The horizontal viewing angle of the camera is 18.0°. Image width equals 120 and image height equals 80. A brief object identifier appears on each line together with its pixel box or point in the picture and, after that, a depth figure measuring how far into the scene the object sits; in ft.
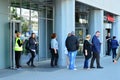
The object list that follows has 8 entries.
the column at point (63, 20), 66.90
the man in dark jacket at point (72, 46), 60.75
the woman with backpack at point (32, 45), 64.13
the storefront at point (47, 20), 61.26
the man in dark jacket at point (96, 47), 62.59
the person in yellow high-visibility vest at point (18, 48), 59.62
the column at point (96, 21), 95.61
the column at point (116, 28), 117.61
